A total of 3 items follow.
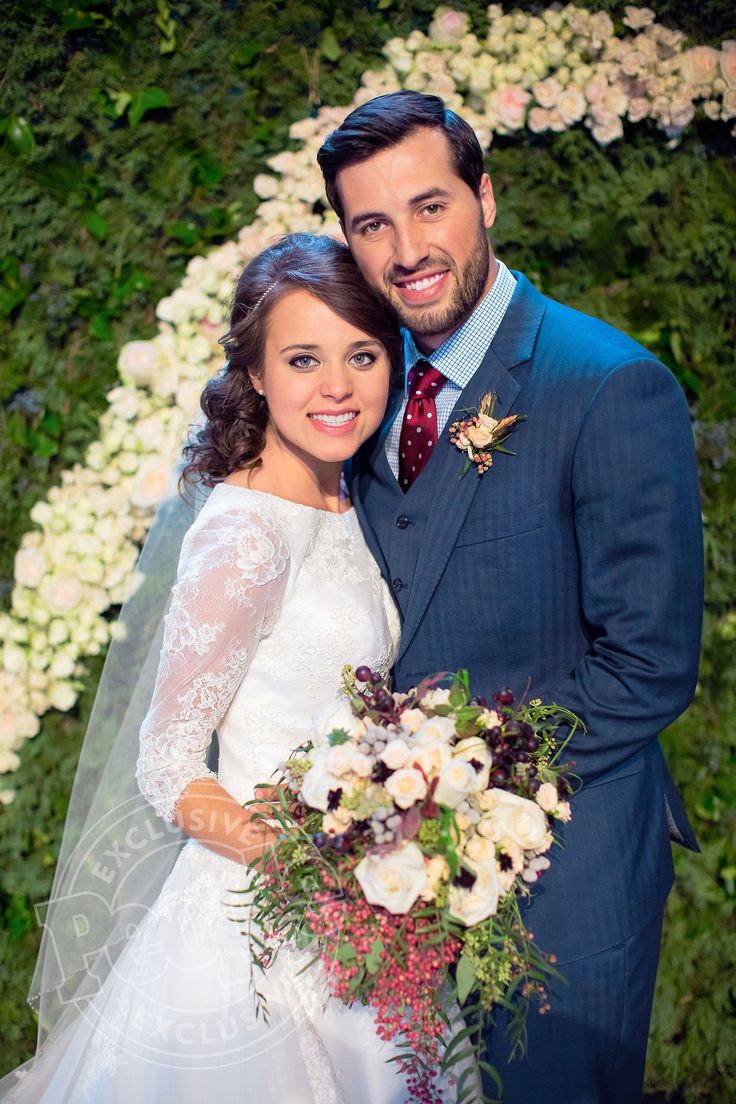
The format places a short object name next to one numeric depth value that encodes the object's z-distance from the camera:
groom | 2.28
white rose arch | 3.59
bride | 2.35
